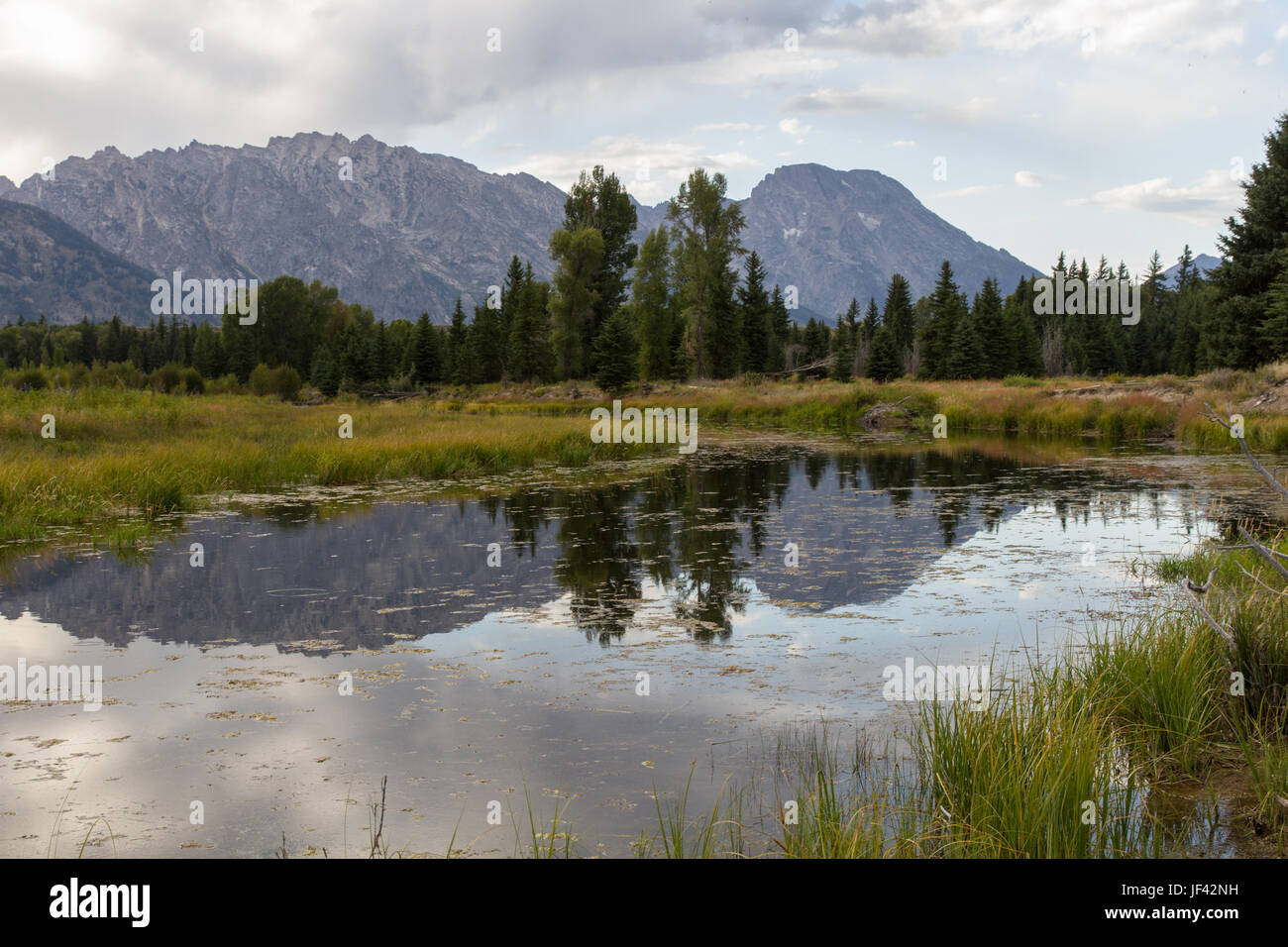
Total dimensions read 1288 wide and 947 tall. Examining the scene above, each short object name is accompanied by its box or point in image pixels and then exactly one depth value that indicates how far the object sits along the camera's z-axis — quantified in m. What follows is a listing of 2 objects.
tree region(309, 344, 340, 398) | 70.81
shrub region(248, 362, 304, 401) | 61.47
